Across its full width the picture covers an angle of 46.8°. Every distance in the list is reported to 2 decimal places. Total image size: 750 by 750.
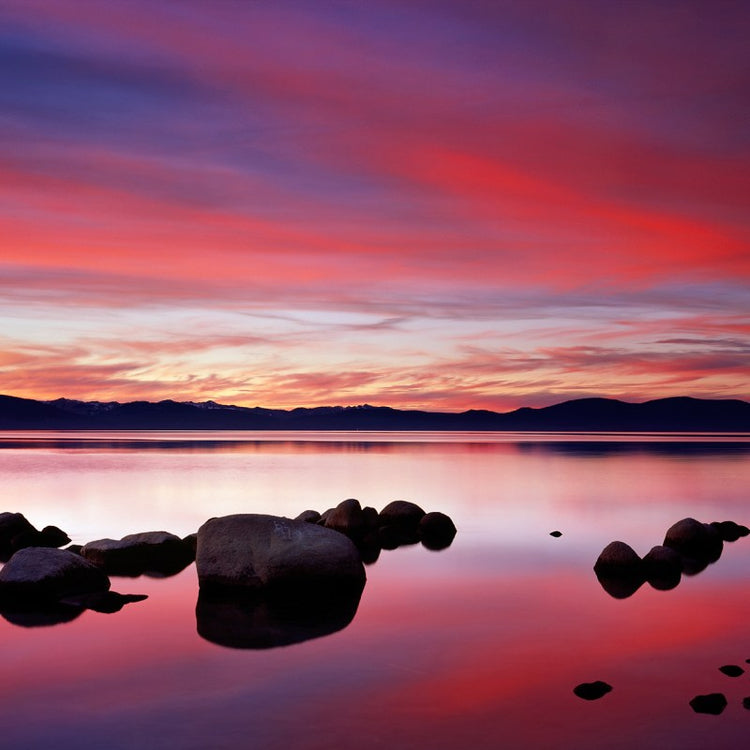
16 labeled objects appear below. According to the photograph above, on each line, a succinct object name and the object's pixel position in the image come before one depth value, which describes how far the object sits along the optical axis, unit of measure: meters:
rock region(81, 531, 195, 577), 18.41
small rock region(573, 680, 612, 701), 9.71
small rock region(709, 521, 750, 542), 23.39
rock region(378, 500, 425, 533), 24.53
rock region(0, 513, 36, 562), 21.80
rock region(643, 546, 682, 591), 17.09
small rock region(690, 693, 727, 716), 9.12
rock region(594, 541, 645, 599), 16.67
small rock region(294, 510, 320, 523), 23.76
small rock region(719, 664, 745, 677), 10.56
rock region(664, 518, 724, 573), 20.05
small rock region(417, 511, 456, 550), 23.80
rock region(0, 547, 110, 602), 14.66
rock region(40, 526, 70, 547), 22.38
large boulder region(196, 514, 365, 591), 15.18
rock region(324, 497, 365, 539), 23.20
